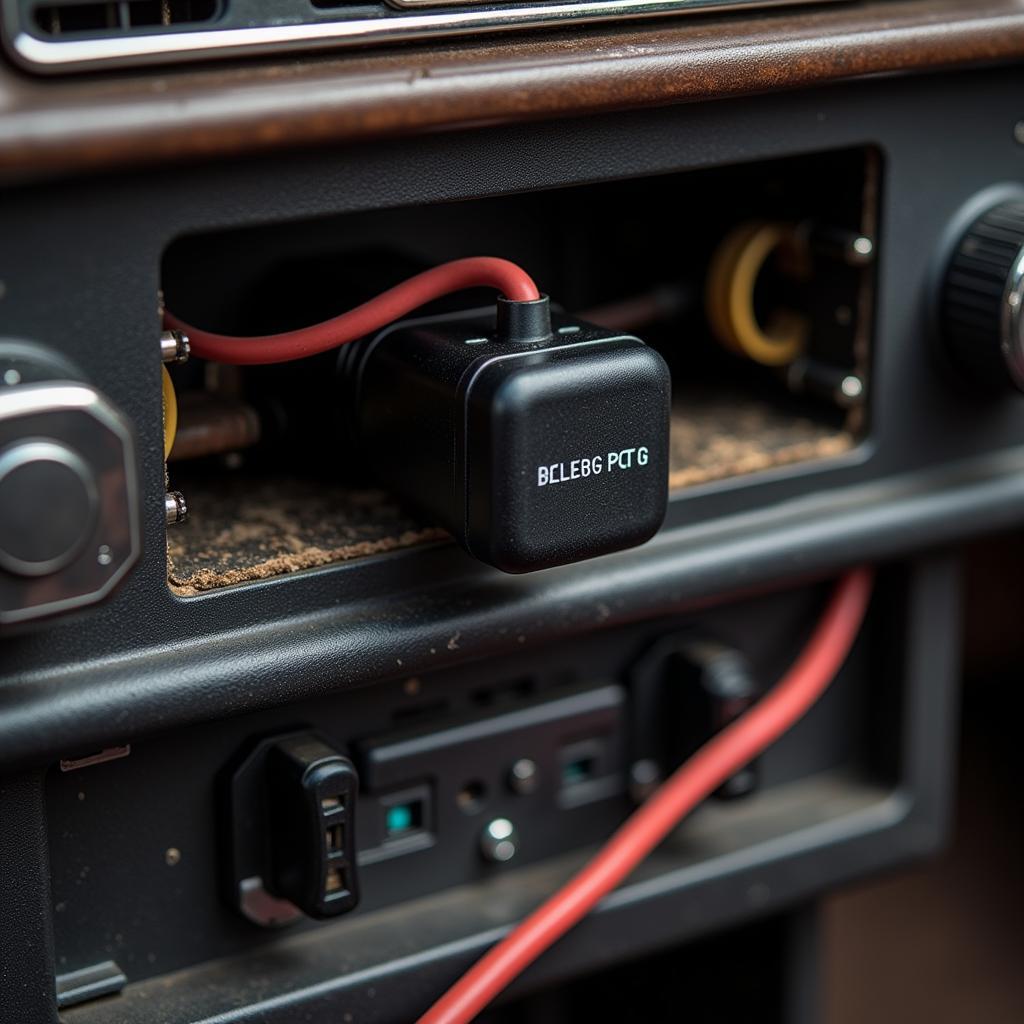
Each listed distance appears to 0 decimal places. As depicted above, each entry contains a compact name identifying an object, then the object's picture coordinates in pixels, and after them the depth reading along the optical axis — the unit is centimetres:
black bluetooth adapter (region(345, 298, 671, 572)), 45
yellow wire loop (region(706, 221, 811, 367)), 54
